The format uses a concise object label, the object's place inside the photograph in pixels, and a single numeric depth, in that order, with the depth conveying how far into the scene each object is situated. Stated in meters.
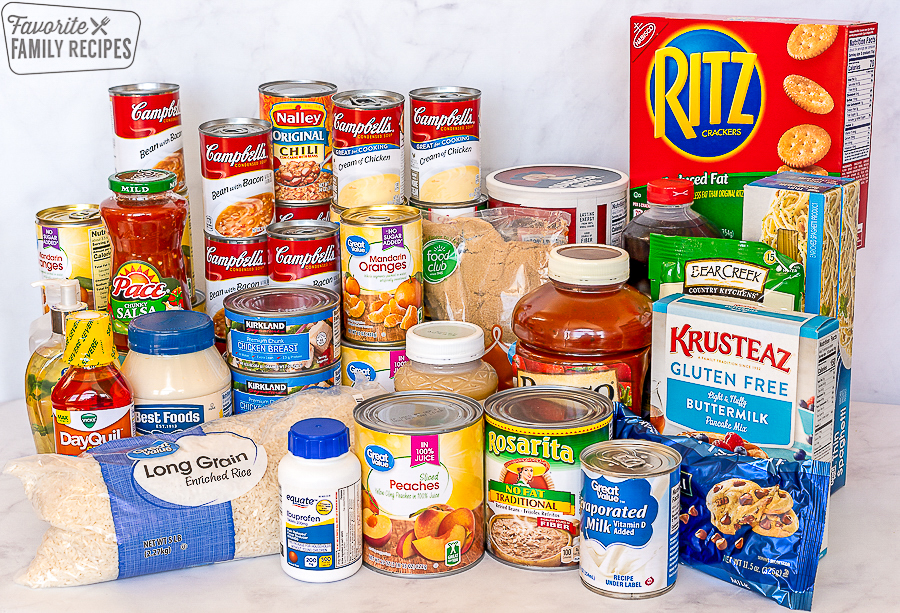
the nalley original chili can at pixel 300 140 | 1.52
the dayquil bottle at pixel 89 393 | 1.25
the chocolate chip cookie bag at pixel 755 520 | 1.08
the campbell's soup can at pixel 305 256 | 1.43
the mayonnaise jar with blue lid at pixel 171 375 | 1.29
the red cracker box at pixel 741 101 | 1.41
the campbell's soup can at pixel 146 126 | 1.53
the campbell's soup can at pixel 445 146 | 1.49
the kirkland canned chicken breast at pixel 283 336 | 1.32
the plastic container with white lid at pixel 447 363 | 1.26
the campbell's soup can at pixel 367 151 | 1.46
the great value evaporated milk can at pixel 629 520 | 1.06
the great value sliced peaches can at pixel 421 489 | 1.11
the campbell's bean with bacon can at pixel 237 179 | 1.46
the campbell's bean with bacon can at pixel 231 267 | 1.50
